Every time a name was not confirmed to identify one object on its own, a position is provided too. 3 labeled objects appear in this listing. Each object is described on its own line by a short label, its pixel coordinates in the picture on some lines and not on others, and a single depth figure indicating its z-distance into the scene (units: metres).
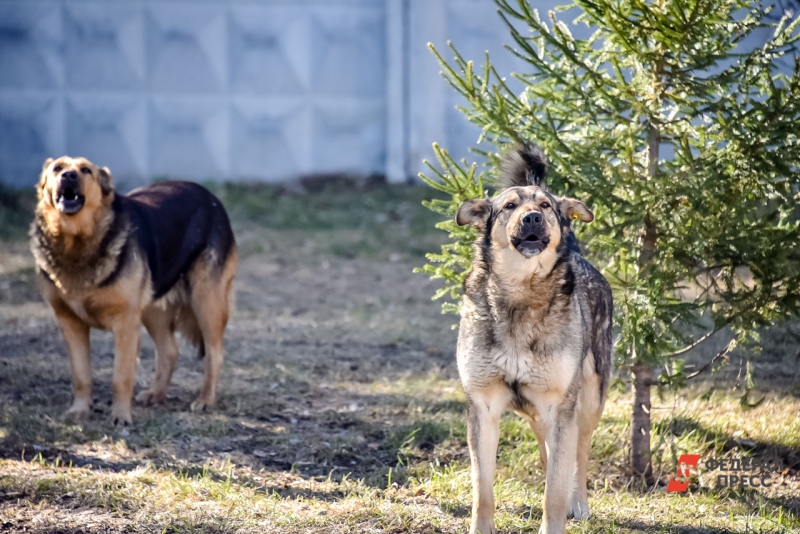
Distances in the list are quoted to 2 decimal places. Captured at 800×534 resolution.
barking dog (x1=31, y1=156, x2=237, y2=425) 11.66
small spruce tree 9.16
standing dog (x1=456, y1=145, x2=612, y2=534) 7.91
